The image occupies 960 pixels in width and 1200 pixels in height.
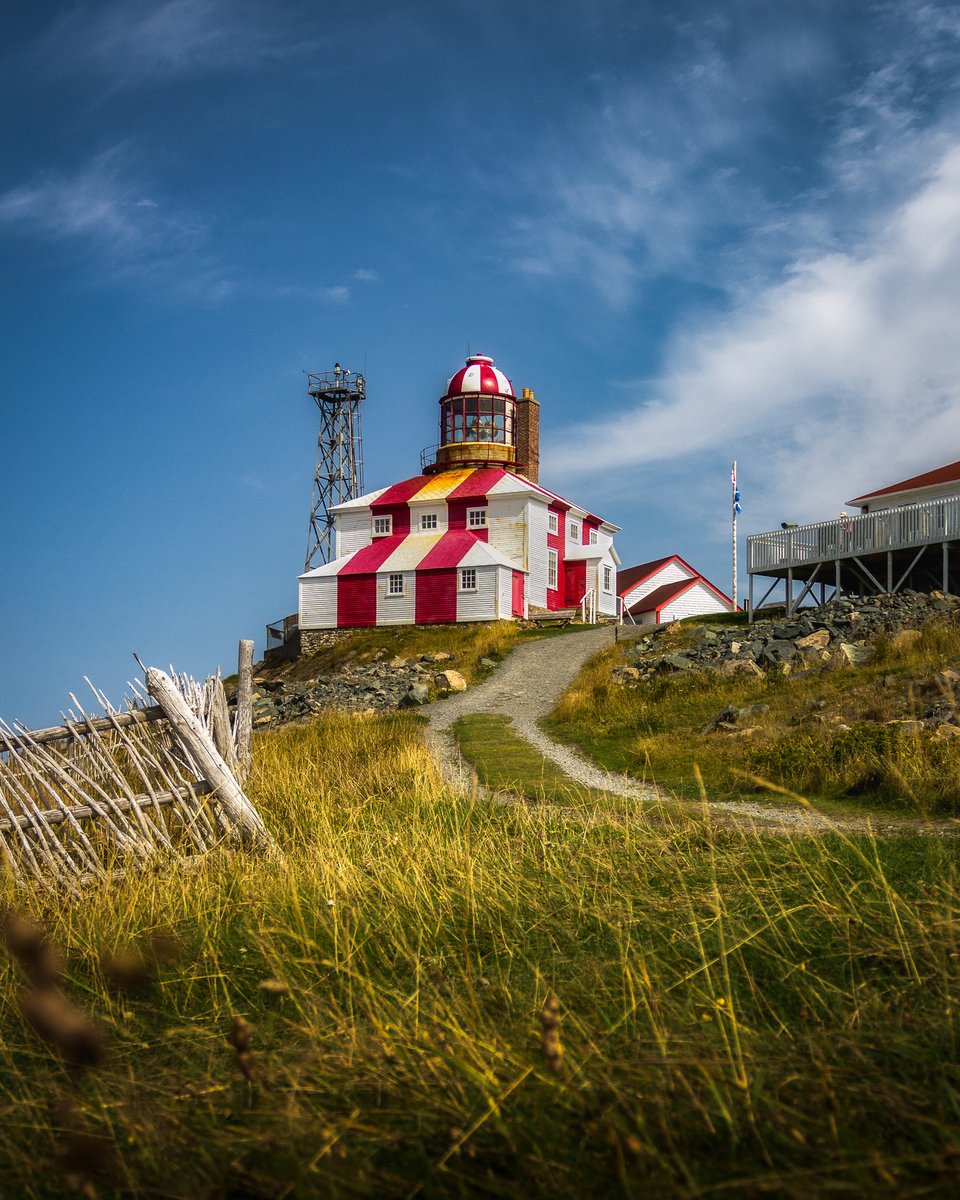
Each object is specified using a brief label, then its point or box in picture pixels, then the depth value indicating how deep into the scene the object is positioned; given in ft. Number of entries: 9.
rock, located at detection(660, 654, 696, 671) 68.42
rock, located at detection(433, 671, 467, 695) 83.15
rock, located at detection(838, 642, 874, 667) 58.13
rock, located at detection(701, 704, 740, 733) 48.08
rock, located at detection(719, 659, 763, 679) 62.34
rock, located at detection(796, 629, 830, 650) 66.80
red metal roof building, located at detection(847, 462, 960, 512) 102.42
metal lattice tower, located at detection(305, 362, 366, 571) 167.02
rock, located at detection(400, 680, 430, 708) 77.51
